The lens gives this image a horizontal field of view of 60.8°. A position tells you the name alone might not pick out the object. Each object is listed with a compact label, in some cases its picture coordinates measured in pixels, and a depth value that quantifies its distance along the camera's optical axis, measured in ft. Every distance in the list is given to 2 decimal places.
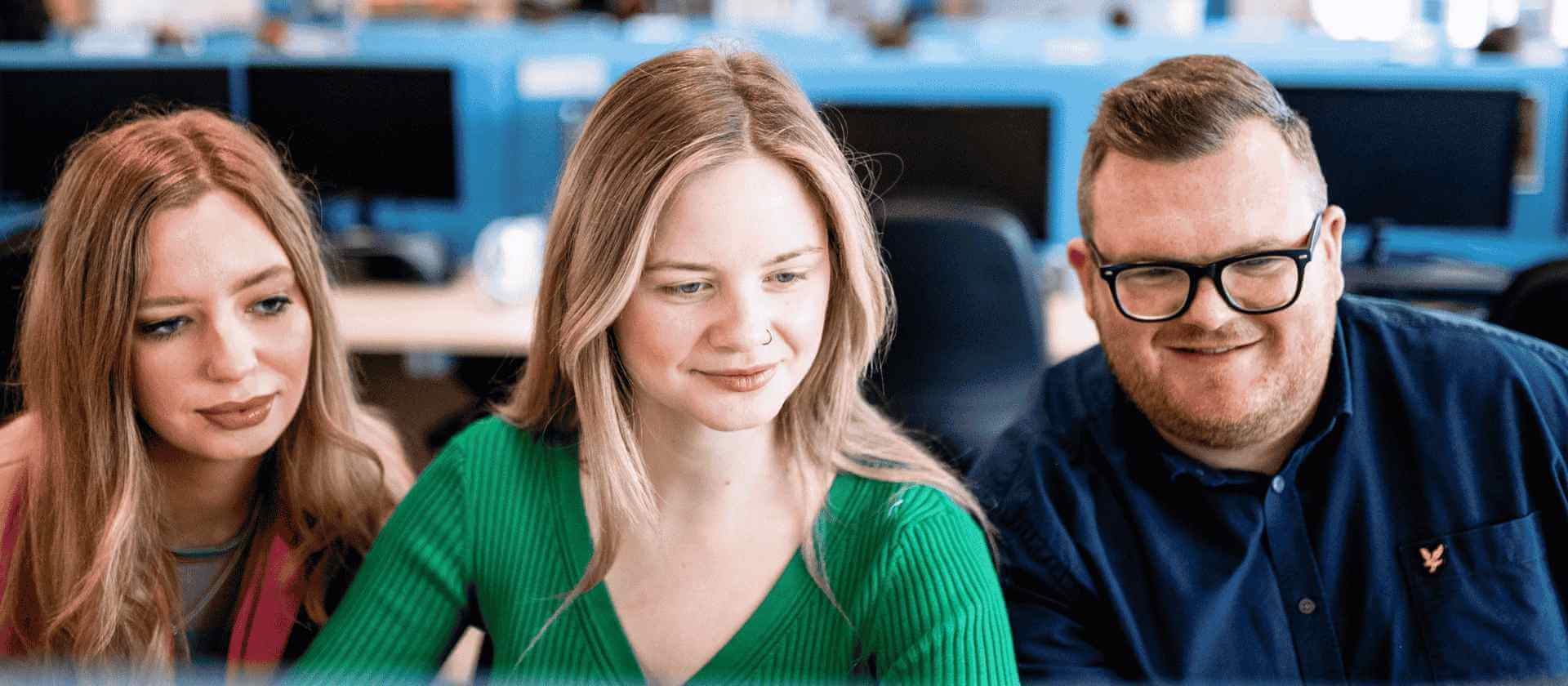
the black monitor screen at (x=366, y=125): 10.07
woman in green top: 3.01
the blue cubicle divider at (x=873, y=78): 9.43
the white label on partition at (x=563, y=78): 10.22
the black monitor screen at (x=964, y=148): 9.61
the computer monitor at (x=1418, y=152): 9.16
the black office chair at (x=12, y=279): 4.88
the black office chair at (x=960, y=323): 7.19
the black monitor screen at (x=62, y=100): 10.14
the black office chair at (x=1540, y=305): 4.85
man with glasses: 3.40
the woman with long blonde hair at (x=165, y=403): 3.31
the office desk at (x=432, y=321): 8.19
